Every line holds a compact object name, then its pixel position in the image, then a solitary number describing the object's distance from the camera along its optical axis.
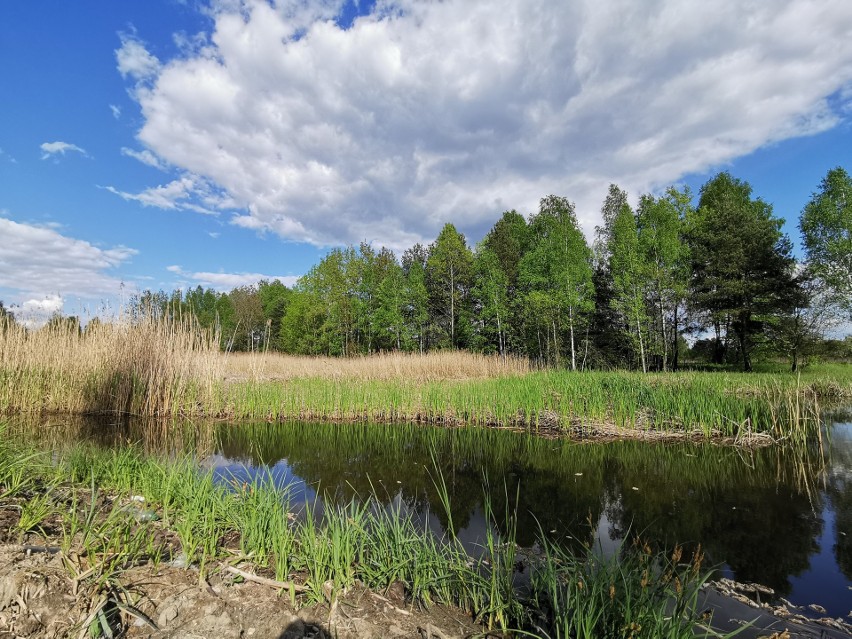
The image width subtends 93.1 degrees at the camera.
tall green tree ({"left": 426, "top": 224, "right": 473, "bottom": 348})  30.56
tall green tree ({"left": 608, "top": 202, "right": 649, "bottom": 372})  23.09
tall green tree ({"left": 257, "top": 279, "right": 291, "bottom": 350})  49.10
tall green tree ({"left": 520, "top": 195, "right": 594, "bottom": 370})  23.64
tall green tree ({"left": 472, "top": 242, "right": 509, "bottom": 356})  27.69
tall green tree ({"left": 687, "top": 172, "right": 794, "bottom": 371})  21.78
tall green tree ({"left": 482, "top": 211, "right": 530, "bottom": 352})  29.05
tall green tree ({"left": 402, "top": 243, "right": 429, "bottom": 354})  30.41
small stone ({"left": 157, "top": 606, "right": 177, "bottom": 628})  2.01
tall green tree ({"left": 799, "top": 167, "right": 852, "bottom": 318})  20.27
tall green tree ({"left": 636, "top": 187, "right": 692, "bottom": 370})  23.78
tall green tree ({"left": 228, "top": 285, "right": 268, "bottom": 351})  44.59
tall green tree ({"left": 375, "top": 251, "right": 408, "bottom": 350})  30.20
